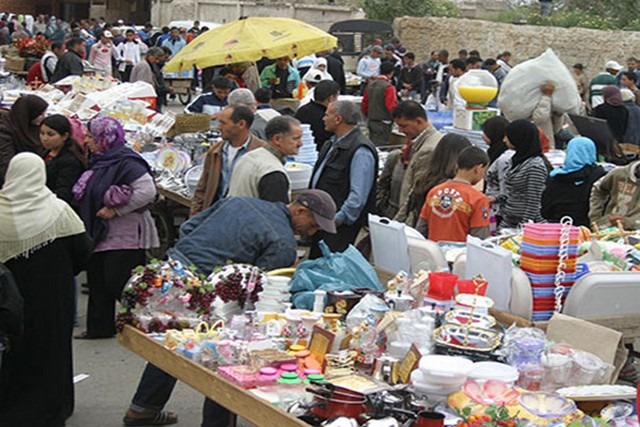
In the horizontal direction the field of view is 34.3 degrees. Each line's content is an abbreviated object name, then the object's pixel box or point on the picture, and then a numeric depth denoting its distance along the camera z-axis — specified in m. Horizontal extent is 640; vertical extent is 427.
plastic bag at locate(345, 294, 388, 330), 4.46
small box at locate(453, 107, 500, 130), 9.66
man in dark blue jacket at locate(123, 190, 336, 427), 5.08
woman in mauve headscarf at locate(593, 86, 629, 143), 12.64
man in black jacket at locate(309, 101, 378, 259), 7.00
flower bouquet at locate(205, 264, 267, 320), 4.78
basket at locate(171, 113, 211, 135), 10.15
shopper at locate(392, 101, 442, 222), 7.22
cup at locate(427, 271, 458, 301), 4.61
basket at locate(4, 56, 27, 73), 16.75
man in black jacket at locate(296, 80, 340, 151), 9.24
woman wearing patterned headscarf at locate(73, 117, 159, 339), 6.66
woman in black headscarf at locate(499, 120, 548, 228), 7.03
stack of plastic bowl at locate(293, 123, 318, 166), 9.05
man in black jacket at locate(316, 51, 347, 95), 17.95
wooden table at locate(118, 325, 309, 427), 3.77
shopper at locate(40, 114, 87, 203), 6.92
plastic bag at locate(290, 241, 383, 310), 4.86
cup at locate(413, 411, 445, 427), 3.49
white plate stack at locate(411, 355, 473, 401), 3.76
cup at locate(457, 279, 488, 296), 4.55
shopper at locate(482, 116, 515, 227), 7.48
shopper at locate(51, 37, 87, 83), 14.80
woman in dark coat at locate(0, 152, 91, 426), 5.12
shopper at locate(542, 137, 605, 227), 7.17
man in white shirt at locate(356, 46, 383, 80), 21.19
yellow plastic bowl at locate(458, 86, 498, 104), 9.90
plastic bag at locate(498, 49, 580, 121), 10.30
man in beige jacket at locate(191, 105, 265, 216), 6.78
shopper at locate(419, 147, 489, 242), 5.93
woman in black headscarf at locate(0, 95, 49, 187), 7.59
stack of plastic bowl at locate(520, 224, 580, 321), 4.70
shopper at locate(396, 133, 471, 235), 6.73
